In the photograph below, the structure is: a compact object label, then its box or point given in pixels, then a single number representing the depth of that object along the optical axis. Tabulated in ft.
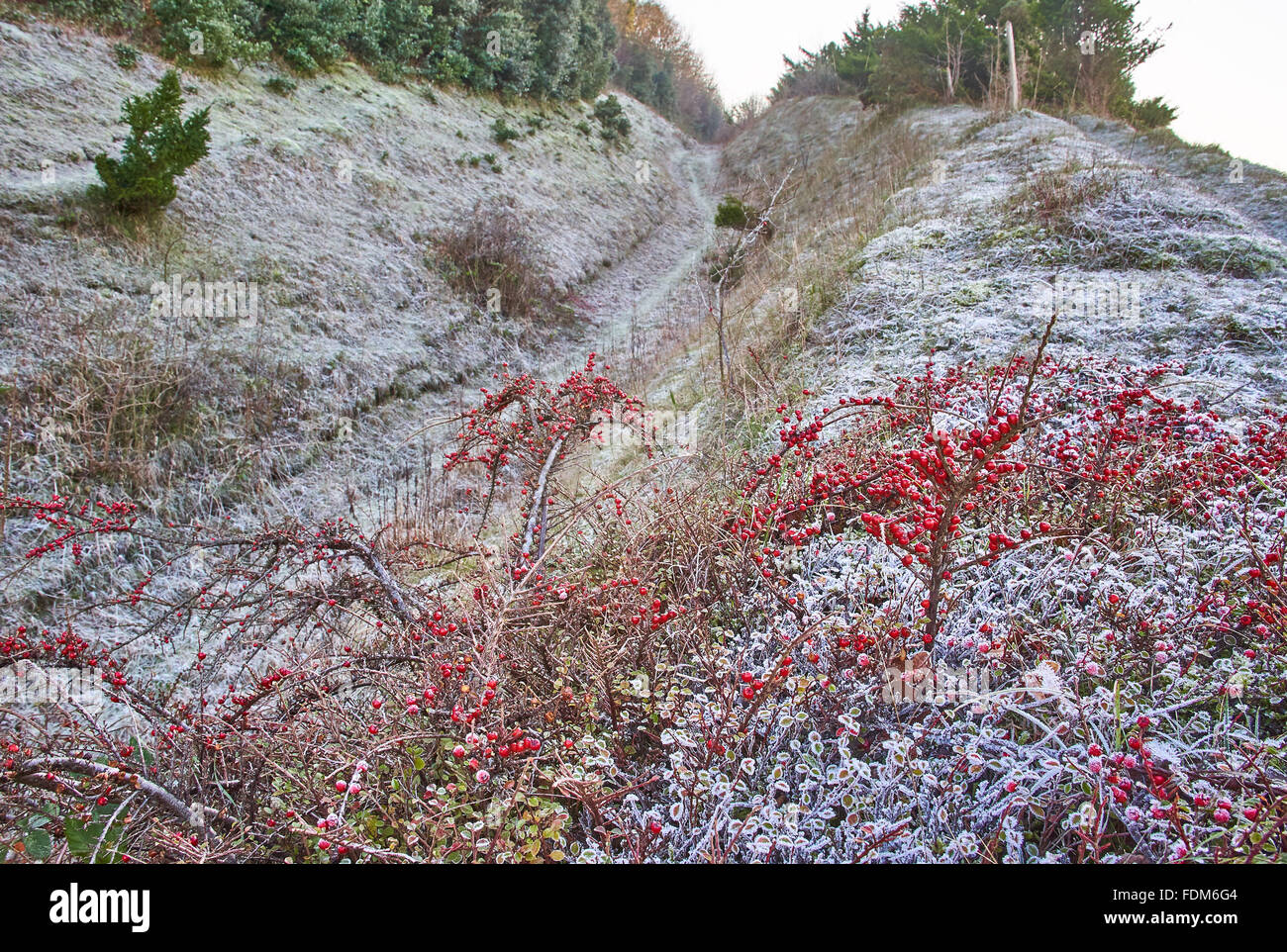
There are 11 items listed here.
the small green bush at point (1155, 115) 44.19
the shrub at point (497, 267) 32.01
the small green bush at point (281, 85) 34.60
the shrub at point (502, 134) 46.65
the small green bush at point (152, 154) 22.15
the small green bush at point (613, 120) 61.72
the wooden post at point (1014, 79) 40.83
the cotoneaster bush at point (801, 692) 5.00
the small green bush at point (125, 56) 28.86
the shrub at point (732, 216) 40.01
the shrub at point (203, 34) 30.89
